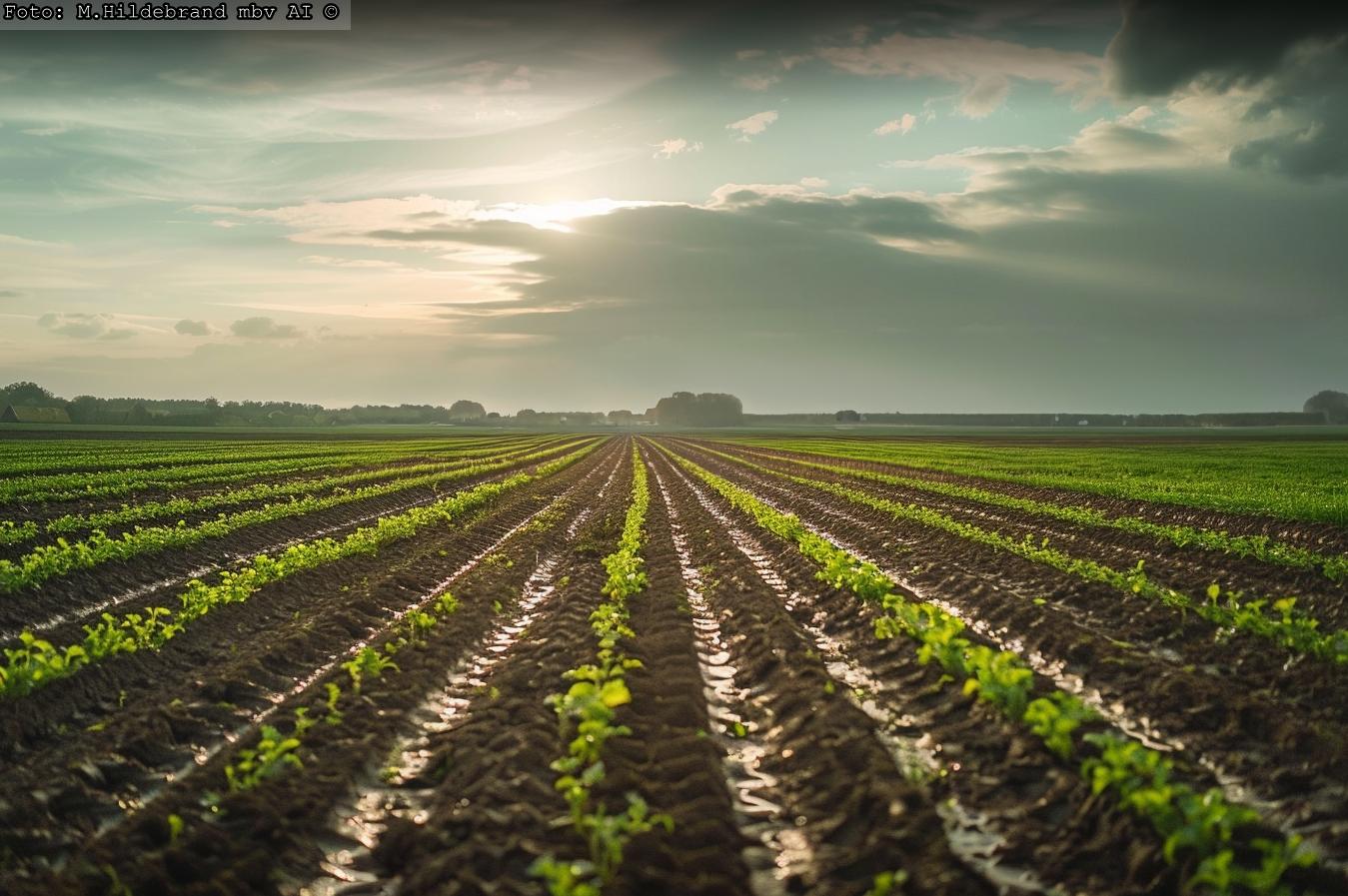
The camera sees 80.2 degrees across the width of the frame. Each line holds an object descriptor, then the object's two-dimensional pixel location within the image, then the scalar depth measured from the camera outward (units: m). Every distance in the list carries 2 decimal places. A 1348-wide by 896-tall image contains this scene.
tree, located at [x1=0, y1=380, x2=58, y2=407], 134.25
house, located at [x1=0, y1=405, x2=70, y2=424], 108.00
